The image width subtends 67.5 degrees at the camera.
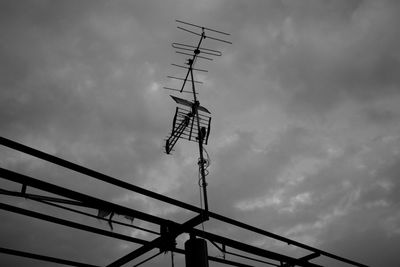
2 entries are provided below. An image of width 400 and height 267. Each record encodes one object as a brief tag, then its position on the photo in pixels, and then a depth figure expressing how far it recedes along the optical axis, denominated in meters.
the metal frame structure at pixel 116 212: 5.40
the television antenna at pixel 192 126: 8.79
